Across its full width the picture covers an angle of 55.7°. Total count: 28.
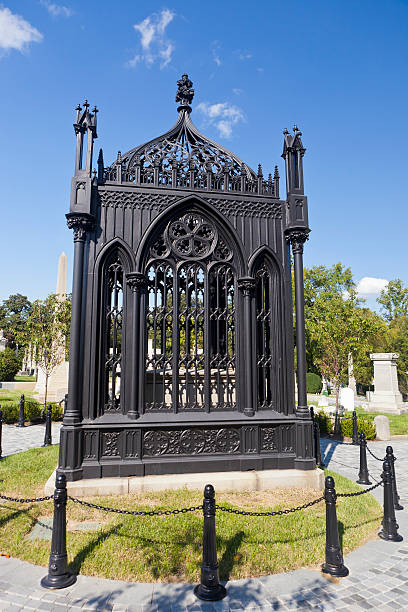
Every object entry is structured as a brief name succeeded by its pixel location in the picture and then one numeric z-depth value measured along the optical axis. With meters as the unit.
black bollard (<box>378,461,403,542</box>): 5.61
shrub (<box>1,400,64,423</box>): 16.80
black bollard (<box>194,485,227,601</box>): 3.99
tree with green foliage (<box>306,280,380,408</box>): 17.44
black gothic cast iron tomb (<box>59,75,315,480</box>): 7.25
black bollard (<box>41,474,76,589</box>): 4.19
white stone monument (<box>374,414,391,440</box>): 14.72
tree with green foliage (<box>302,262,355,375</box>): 38.34
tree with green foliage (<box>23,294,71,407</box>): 19.97
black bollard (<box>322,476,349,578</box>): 4.52
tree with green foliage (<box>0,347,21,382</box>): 37.97
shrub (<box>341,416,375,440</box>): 14.41
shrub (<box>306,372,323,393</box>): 40.59
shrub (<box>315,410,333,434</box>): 15.30
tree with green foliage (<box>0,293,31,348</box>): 70.88
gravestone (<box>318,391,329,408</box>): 28.46
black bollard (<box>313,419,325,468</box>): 9.20
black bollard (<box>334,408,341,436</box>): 15.15
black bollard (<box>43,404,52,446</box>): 11.89
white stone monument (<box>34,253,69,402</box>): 25.61
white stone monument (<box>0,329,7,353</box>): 62.03
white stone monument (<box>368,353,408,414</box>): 25.27
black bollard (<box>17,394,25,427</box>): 16.25
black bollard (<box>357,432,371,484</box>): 8.47
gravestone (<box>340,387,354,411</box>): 13.27
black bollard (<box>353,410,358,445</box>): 13.08
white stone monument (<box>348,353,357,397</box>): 41.66
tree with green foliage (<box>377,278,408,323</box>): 50.75
